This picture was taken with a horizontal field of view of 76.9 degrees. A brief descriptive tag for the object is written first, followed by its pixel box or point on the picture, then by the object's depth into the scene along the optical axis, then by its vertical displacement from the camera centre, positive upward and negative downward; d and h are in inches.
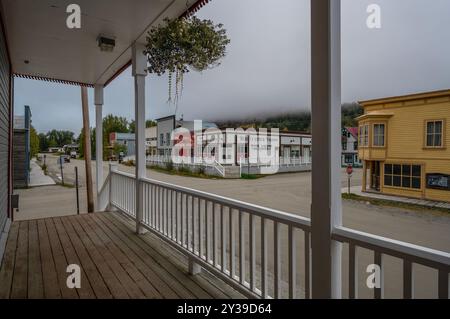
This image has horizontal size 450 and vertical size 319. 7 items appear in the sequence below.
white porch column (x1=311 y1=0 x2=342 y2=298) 53.2 +2.5
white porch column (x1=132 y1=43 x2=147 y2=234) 151.9 +20.5
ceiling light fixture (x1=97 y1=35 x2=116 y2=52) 141.9 +55.0
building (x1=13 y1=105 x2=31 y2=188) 370.7 +2.8
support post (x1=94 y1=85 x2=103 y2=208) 238.1 +15.6
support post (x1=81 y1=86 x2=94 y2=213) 282.0 +3.8
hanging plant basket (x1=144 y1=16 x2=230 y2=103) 89.9 +34.8
